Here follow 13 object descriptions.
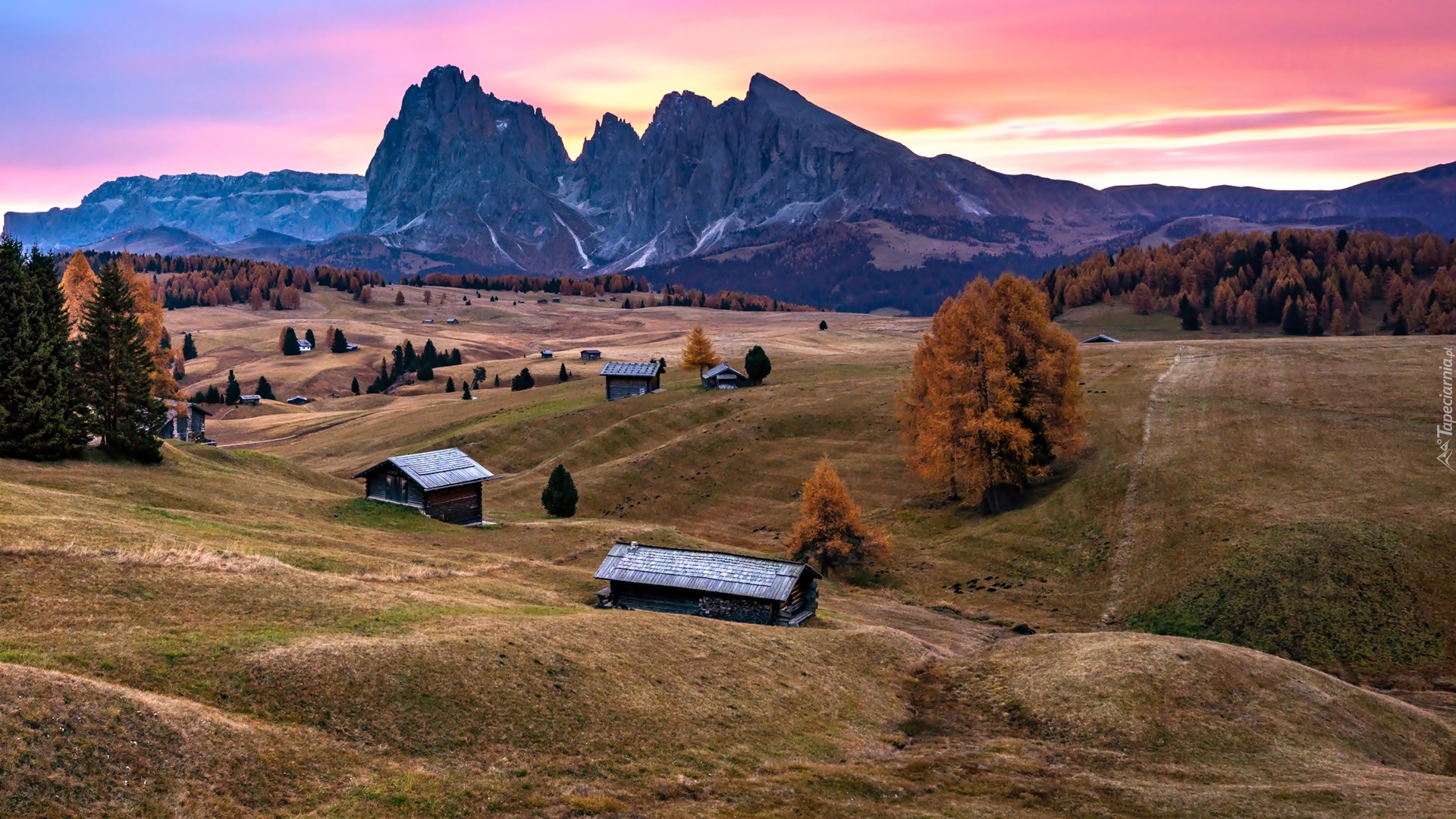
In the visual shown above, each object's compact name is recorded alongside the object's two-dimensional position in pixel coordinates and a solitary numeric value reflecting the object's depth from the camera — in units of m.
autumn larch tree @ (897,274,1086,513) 72.25
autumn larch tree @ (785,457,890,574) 64.69
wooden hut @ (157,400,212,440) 101.69
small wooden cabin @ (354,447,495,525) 64.06
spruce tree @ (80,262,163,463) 58.66
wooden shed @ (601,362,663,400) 114.19
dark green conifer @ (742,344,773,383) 117.50
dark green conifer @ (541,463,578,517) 73.56
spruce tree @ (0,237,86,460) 52.84
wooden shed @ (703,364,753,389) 116.88
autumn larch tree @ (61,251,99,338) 91.25
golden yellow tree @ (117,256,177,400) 85.38
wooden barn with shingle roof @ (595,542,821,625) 47.19
